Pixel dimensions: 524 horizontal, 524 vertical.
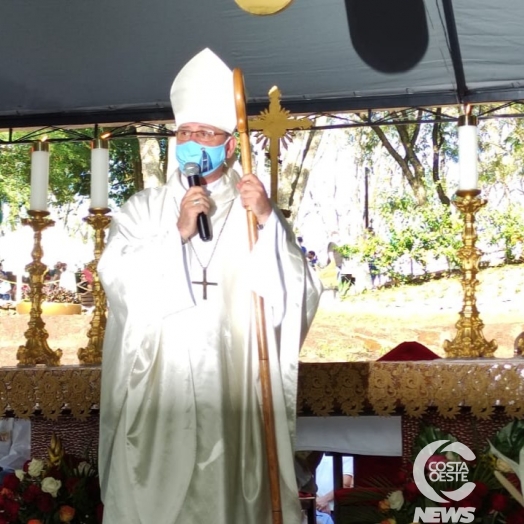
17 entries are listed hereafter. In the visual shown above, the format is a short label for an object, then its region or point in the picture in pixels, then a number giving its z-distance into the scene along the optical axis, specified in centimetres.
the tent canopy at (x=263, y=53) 528
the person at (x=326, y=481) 495
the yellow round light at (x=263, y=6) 445
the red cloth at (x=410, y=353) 420
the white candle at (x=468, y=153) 439
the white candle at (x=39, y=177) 457
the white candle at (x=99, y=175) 451
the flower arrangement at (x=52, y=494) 353
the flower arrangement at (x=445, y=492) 308
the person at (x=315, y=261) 1548
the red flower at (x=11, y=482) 364
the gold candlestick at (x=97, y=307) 445
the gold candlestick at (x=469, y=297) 431
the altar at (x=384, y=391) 365
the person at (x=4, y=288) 1642
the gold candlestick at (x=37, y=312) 448
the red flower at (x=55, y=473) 367
